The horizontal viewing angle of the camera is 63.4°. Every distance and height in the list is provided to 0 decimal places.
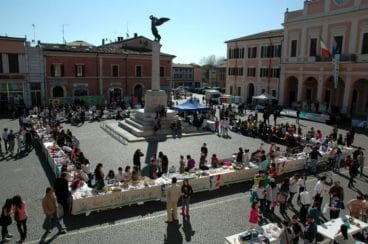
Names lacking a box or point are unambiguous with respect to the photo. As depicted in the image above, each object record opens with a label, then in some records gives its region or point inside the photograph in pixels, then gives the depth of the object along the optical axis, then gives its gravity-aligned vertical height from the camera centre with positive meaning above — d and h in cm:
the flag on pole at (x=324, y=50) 3209 +372
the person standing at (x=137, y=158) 1418 -364
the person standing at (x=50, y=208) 906 -392
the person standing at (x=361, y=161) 1465 -368
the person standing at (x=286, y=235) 766 -388
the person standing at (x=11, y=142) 1735 -369
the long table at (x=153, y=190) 1048 -416
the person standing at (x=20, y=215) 847 -387
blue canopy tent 2602 -217
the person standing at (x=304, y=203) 1014 -405
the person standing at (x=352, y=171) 1360 -388
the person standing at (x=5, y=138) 1753 -348
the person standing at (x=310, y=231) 816 -399
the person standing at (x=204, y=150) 1528 -349
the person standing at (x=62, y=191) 1015 -378
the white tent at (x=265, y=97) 3730 -167
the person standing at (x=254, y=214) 912 -403
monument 2310 -247
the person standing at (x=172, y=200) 998 -394
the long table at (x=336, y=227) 864 -424
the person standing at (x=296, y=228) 799 -384
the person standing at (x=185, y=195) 1021 -386
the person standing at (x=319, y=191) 1059 -379
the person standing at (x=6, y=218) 836 -389
